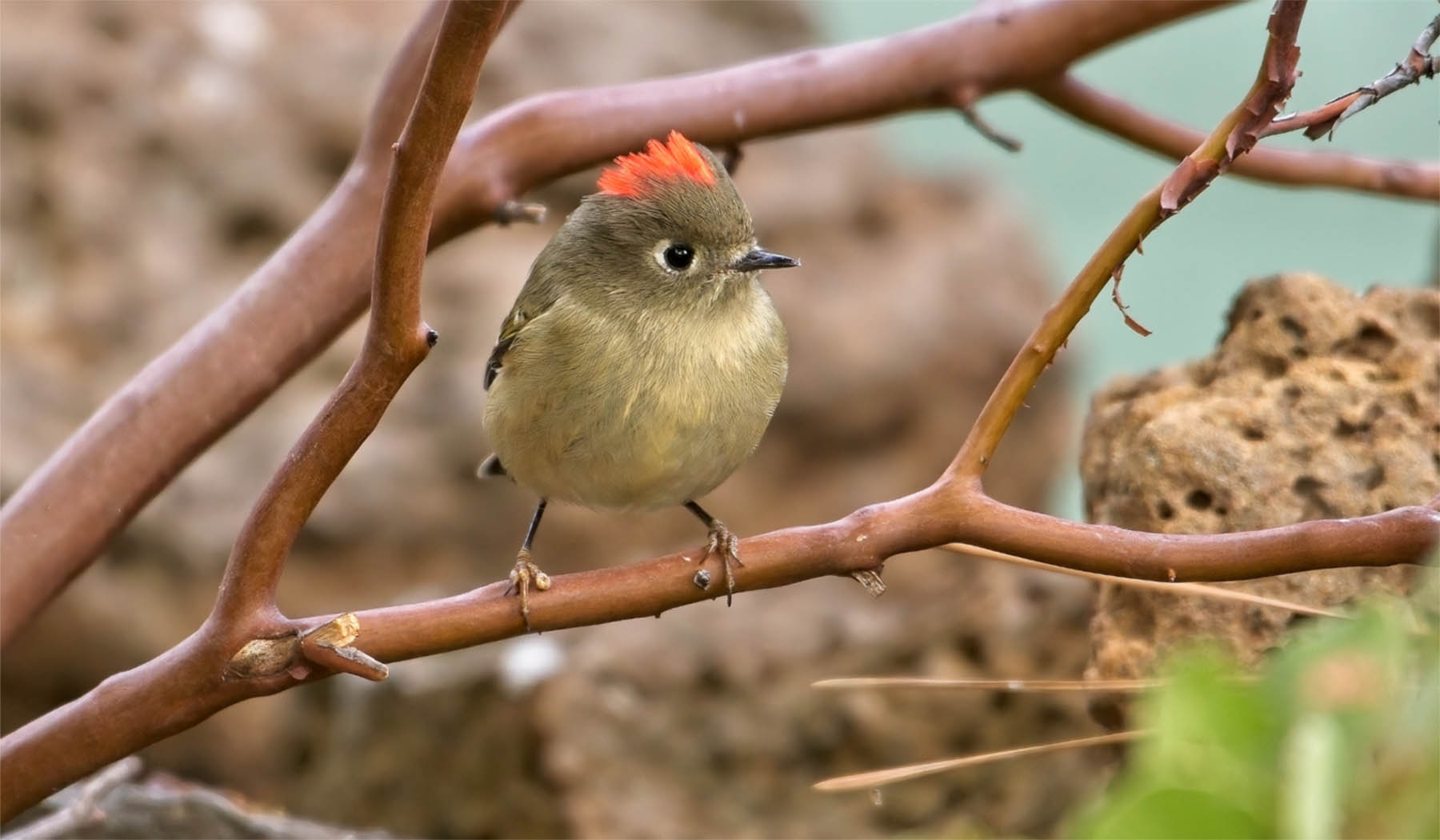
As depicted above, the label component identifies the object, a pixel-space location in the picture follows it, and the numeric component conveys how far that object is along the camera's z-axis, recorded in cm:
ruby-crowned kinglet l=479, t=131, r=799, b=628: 253
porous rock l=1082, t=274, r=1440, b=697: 252
